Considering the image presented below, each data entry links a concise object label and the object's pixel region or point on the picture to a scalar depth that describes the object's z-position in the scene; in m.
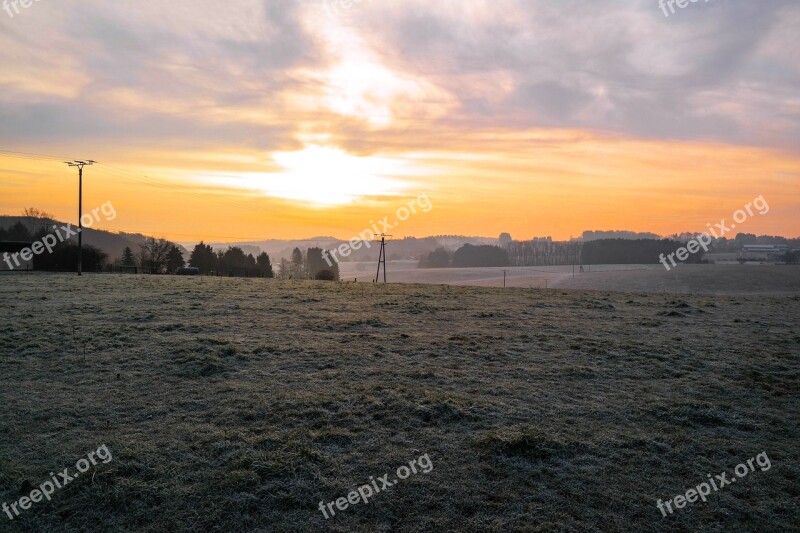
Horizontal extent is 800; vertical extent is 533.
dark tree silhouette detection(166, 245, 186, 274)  91.50
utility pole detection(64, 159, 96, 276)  49.21
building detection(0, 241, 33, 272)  62.94
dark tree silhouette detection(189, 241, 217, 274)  99.51
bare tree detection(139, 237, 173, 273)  107.06
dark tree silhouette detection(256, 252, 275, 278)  106.99
